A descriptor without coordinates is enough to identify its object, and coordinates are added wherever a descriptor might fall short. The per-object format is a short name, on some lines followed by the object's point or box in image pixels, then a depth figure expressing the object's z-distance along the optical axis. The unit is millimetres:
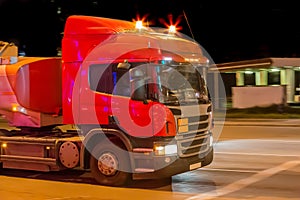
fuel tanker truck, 9664
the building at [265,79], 30875
